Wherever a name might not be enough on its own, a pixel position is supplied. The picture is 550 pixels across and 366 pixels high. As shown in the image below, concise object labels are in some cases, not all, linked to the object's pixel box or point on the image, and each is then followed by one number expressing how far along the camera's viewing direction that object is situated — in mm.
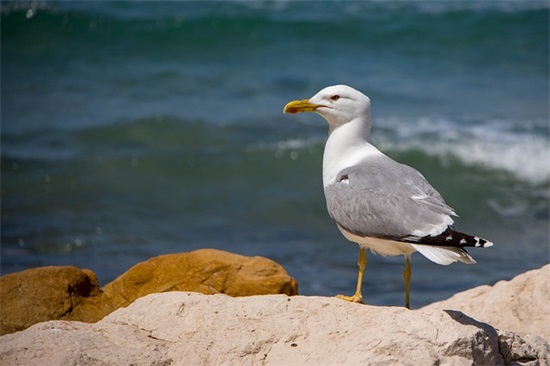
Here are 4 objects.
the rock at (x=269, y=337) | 8297
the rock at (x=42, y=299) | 11586
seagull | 8859
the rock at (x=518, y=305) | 11047
